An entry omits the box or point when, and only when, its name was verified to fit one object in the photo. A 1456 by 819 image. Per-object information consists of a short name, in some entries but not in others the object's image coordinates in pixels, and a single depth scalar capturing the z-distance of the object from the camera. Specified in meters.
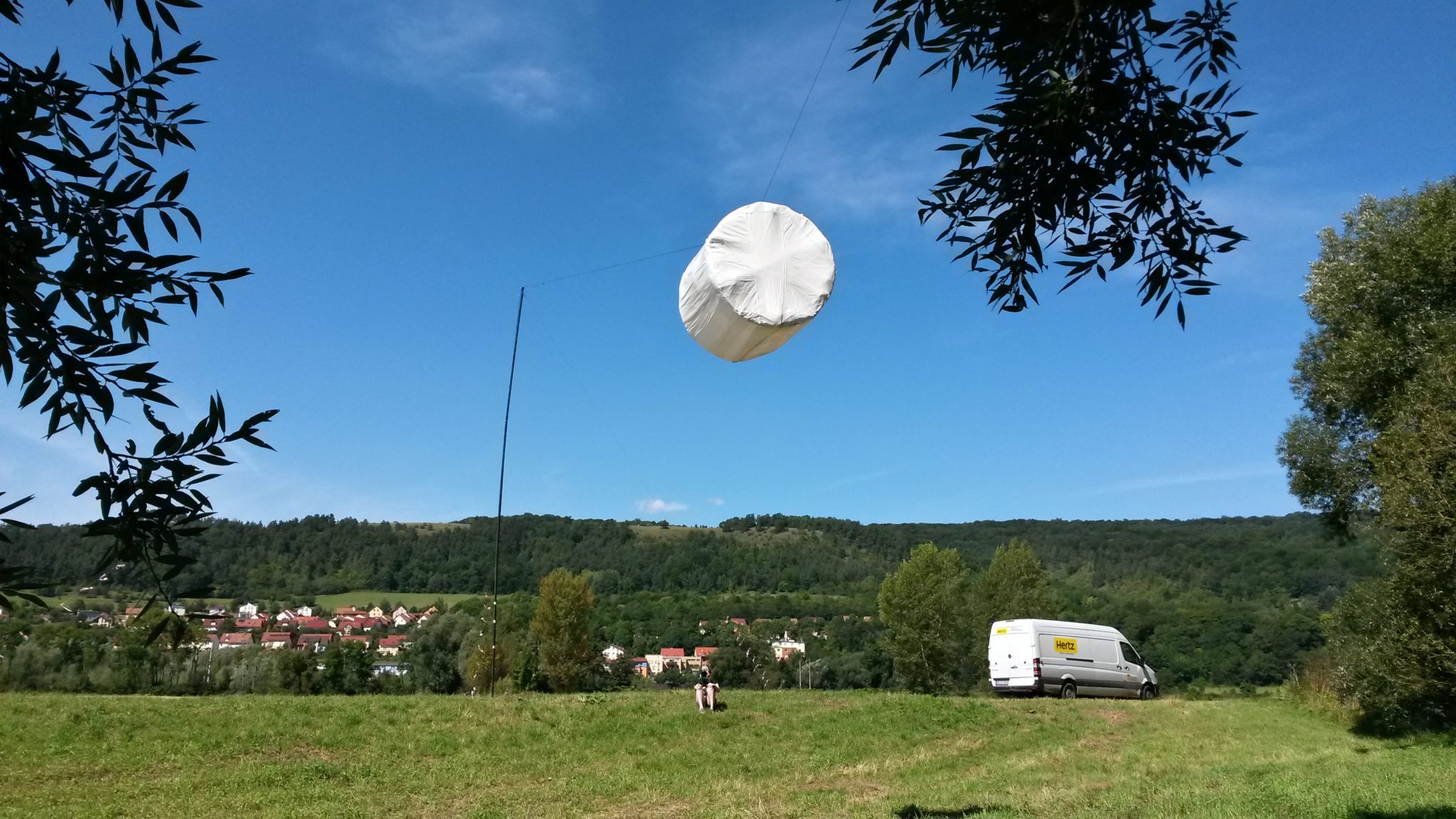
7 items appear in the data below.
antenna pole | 20.48
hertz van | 28.61
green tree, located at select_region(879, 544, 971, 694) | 49.03
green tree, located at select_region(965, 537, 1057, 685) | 54.50
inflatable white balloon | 8.60
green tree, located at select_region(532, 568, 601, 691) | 54.72
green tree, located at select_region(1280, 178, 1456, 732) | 19.53
